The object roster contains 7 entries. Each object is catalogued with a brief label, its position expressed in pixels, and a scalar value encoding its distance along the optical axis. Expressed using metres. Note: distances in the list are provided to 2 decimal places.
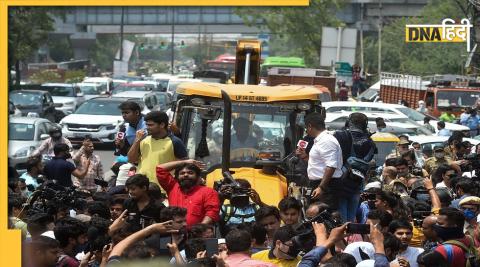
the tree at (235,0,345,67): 64.56
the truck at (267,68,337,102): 38.66
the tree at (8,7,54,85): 48.25
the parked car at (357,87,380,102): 44.22
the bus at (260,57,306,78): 54.34
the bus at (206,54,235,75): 70.69
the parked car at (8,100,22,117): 32.51
